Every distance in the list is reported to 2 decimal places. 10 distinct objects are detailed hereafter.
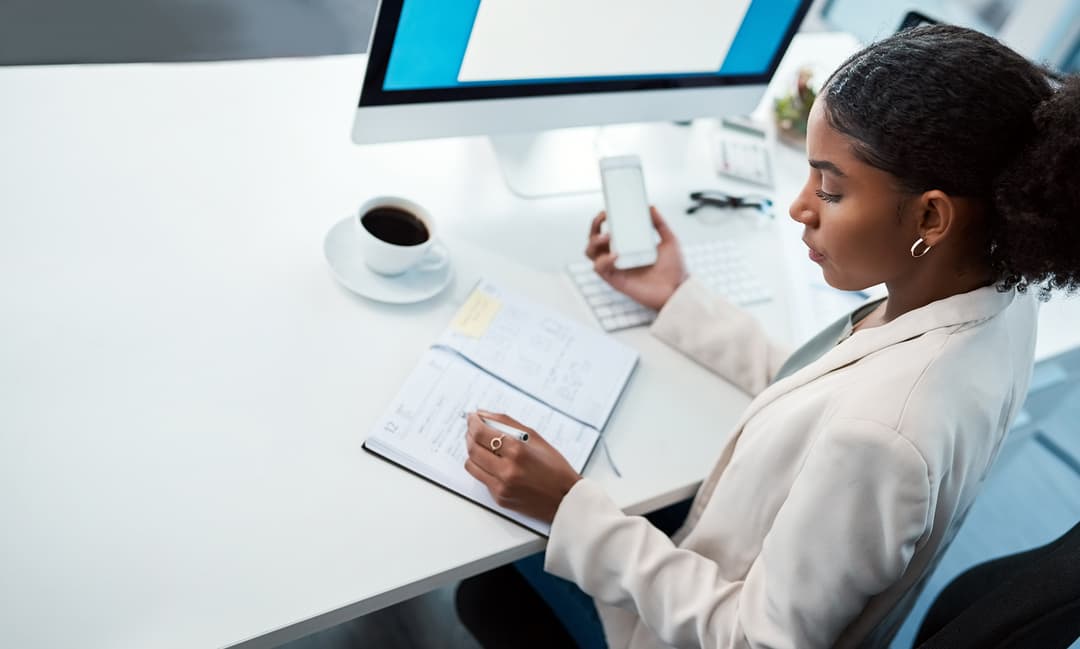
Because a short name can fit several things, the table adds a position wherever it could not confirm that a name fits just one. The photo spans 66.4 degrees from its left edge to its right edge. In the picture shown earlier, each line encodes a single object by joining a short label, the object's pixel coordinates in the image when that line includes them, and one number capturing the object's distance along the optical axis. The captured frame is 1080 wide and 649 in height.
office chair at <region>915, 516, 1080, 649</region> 0.53
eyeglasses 1.23
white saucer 0.93
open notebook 0.79
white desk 0.67
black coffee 0.94
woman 0.63
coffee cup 0.91
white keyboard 1.02
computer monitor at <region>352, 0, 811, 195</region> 0.93
